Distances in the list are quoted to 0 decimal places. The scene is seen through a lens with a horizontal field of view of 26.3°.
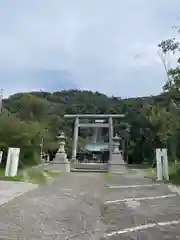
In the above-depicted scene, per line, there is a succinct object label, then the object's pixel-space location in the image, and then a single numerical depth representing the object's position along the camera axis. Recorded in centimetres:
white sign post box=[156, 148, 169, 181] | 1683
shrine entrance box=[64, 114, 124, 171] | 3078
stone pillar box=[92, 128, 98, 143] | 4713
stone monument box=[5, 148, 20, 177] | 1667
